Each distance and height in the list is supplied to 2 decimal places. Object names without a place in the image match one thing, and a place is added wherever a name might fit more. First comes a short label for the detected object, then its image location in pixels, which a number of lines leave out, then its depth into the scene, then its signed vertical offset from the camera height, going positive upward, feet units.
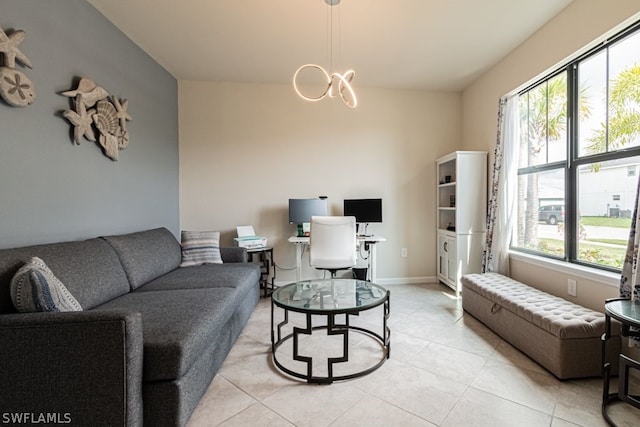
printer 11.56 -1.16
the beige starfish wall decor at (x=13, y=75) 5.21 +2.62
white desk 11.52 -1.64
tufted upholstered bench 5.93 -2.74
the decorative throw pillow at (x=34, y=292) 4.16 -1.18
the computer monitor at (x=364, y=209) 12.49 +0.06
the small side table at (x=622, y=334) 4.67 -2.32
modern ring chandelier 7.26 +5.50
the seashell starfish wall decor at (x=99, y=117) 6.93 +2.57
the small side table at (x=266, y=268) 11.91 -2.55
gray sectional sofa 3.82 -2.04
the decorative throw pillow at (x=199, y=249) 9.95 -1.33
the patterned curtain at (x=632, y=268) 5.89 -1.27
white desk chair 9.84 -1.09
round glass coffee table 6.06 -2.16
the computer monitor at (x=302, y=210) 12.19 +0.04
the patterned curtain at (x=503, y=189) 10.30 +0.77
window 6.79 +1.49
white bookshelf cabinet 11.66 -0.14
